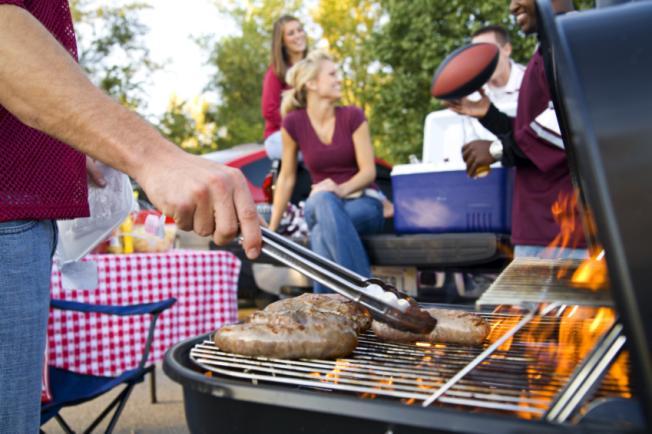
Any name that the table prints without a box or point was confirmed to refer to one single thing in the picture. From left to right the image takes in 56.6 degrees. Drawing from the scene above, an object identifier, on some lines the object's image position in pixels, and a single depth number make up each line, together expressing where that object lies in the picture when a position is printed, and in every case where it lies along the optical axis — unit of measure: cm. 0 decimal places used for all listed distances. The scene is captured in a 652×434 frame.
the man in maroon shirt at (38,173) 114
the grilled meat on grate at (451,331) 146
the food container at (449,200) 381
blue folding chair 284
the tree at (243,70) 2197
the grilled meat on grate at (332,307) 162
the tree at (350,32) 2047
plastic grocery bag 200
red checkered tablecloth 342
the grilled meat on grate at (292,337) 131
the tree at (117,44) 1881
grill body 91
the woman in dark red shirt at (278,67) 552
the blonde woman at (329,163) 414
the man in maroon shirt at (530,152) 279
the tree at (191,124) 2105
